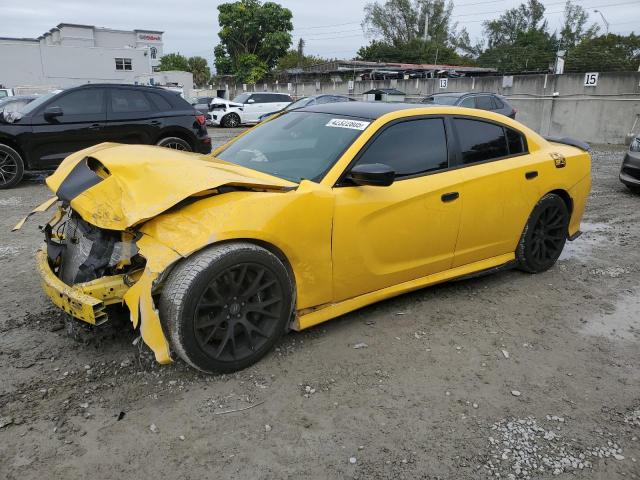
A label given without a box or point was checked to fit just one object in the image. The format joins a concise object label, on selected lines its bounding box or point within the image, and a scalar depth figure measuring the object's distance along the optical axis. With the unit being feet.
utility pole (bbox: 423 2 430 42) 215.35
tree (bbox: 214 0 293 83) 182.80
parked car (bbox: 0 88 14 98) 79.45
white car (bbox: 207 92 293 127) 75.31
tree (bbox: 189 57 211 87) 235.81
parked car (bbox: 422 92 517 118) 45.68
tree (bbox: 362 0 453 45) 232.94
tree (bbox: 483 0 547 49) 234.79
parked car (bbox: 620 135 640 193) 27.25
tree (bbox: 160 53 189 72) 236.63
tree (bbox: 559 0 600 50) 215.51
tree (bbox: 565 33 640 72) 145.07
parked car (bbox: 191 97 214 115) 90.45
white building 168.76
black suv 27.32
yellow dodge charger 9.35
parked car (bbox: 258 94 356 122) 56.77
